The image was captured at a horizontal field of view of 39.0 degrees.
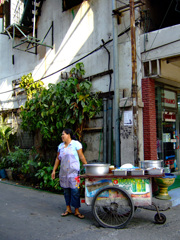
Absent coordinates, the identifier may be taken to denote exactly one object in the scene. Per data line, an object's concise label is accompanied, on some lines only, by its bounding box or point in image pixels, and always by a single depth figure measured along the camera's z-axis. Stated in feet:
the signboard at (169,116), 30.86
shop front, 29.45
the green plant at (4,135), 38.86
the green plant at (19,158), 34.27
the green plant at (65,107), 27.81
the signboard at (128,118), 24.81
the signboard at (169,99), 30.46
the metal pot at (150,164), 17.70
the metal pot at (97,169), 15.99
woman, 17.65
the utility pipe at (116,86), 26.03
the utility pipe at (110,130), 27.25
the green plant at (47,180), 26.81
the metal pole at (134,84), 22.49
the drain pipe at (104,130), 27.73
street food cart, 15.42
